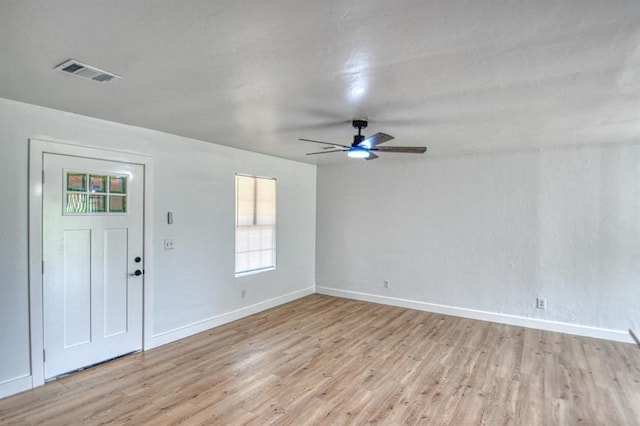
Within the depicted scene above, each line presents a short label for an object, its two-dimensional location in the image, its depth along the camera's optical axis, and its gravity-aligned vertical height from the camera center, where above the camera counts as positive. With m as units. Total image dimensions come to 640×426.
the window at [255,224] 5.31 -0.21
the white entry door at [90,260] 3.25 -0.52
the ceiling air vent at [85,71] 2.14 +0.90
